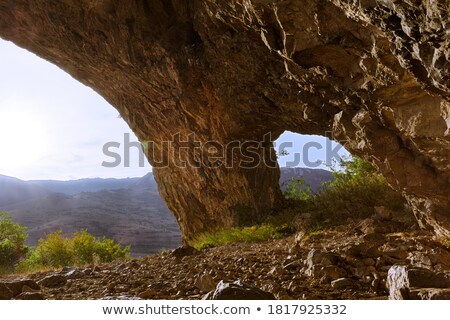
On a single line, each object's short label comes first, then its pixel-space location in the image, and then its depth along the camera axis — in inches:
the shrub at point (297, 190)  517.0
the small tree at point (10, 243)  757.3
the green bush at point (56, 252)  519.2
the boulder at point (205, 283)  124.9
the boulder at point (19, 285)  137.6
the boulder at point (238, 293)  94.1
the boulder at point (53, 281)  164.6
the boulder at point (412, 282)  87.6
